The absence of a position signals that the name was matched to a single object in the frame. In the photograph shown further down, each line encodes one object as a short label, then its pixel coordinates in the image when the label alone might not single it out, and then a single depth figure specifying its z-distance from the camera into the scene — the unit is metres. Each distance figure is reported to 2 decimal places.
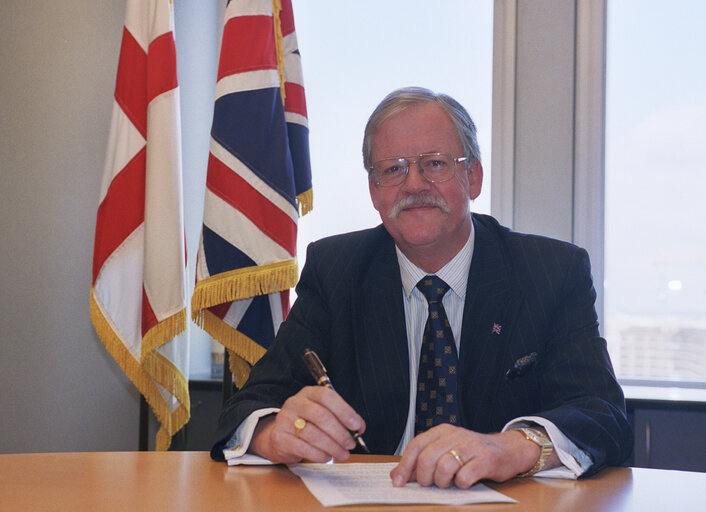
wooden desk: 1.11
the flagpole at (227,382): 3.05
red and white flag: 2.84
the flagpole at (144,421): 3.05
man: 1.52
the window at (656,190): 2.96
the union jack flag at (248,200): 2.80
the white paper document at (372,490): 1.12
